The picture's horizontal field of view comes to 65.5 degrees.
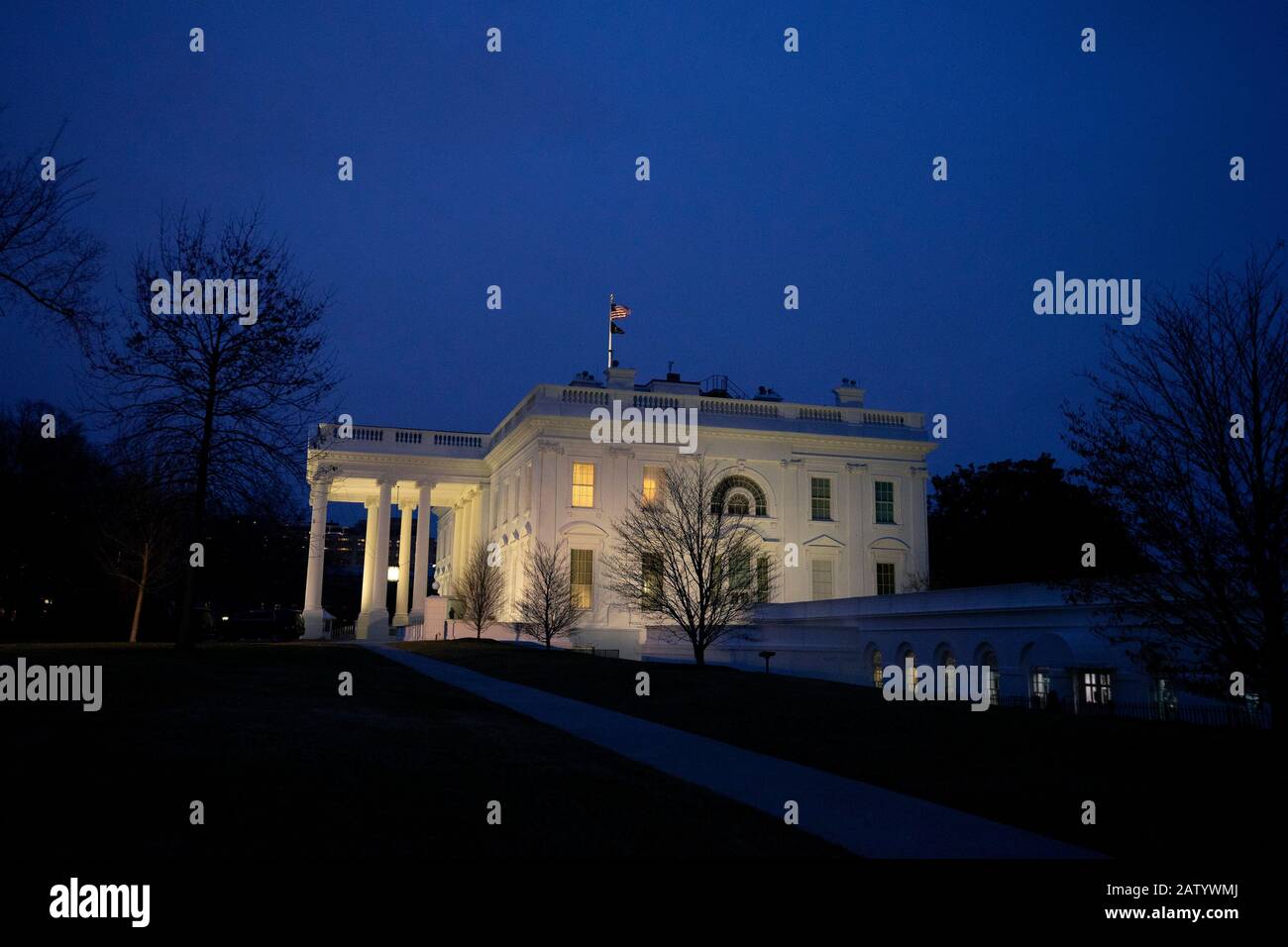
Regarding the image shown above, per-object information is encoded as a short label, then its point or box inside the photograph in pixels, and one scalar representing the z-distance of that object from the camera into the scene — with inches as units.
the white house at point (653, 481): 2055.9
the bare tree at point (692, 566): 1364.4
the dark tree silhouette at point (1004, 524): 2282.2
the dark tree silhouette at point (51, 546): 1846.7
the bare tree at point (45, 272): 592.1
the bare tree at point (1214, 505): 471.7
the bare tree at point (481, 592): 1988.2
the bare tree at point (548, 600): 1763.0
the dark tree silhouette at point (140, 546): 1342.3
